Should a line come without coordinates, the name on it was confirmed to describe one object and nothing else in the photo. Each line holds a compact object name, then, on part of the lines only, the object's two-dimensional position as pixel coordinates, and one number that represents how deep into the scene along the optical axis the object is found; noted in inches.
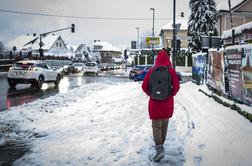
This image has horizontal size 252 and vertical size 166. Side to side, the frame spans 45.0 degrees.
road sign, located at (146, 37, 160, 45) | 1939.3
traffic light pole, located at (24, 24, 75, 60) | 1628.3
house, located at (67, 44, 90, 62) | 3094.5
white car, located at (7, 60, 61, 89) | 677.9
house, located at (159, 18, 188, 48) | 3040.6
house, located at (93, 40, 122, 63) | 4814.2
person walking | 202.1
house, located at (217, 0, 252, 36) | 1411.2
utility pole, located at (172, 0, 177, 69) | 830.5
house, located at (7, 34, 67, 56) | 3592.5
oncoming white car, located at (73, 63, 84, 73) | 1808.9
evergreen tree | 1663.4
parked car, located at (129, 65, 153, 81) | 1093.2
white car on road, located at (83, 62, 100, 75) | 1487.5
